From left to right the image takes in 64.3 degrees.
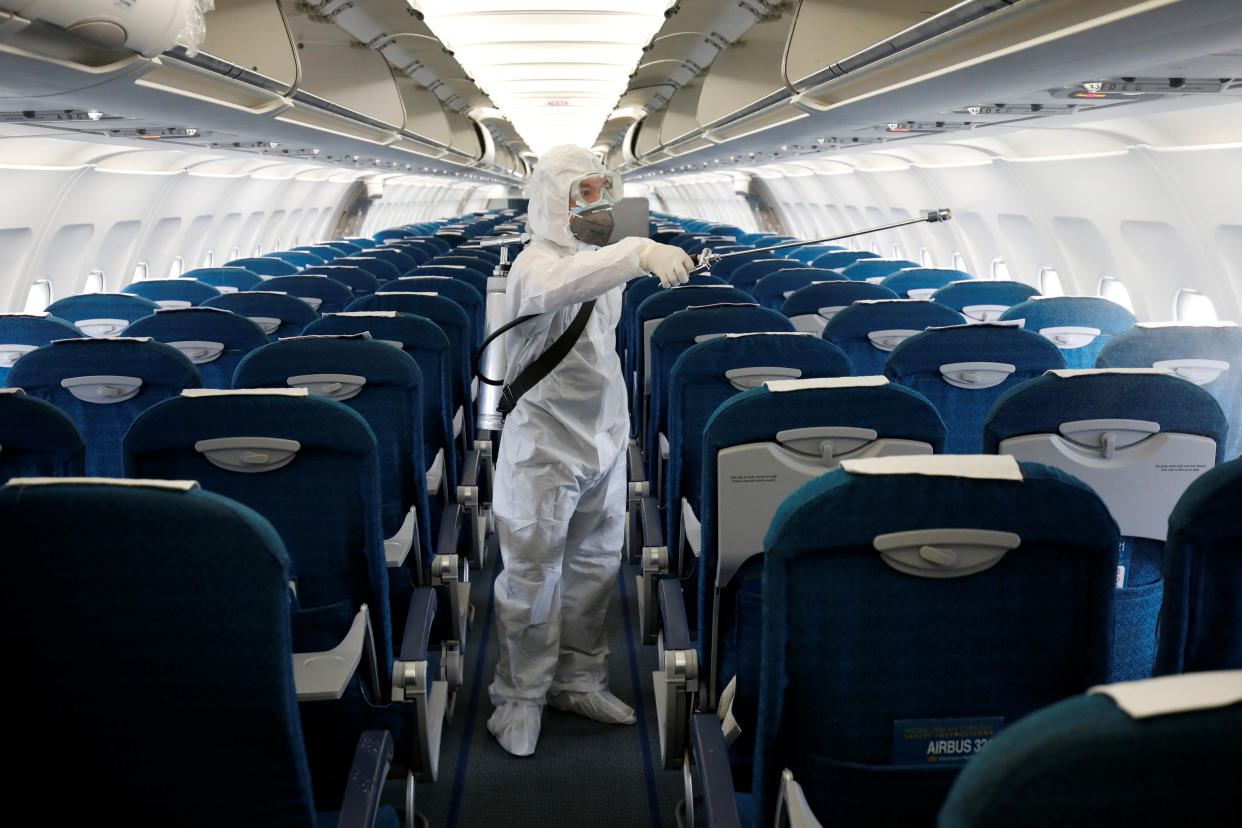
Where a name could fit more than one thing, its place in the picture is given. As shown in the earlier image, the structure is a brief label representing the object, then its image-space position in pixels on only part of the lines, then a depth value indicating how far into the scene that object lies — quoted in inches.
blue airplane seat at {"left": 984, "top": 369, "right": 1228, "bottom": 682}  113.9
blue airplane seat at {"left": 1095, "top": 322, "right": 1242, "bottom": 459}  162.1
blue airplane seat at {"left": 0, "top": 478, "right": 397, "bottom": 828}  66.9
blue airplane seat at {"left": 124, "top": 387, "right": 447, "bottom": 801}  105.4
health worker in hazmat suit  147.3
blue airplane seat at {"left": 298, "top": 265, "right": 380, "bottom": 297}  365.1
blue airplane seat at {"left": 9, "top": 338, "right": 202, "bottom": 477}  154.3
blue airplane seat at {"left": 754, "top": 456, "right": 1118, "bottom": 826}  68.2
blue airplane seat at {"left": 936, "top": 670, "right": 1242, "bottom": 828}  36.2
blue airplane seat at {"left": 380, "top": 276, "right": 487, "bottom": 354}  293.0
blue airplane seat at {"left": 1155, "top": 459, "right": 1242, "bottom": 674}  73.0
